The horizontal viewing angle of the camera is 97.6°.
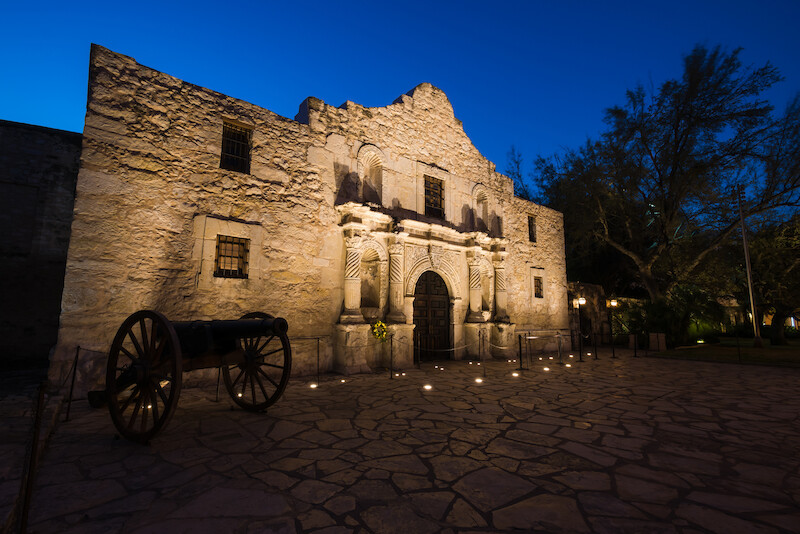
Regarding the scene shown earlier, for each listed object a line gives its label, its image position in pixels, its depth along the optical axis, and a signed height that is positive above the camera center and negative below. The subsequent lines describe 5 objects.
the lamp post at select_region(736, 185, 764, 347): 12.35 +0.46
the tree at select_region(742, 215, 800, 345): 13.45 +1.83
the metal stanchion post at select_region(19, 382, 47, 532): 1.61 -0.69
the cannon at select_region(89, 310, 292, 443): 3.54 -0.57
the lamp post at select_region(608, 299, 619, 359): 16.73 +0.29
